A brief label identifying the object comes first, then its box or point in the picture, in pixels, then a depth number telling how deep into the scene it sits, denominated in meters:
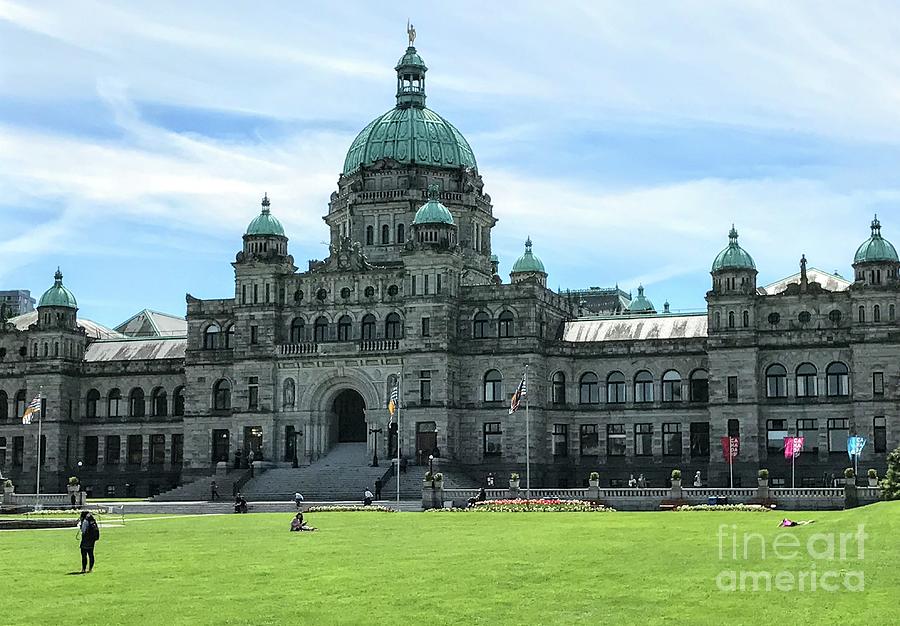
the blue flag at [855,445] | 98.44
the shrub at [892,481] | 80.12
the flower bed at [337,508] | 91.04
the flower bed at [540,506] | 87.00
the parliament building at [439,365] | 113.38
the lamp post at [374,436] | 118.71
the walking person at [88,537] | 46.50
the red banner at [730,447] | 106.18
